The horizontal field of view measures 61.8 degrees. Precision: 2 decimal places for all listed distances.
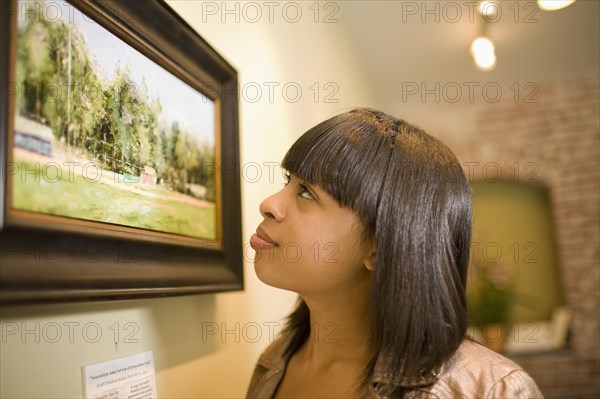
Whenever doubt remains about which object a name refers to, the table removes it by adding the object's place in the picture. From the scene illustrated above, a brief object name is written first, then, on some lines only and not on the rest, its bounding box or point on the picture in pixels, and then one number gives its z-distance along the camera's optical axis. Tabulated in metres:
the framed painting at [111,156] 0.70
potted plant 3.75
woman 0.97
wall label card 0.86
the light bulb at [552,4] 2.26
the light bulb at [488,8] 2.59
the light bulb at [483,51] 2.80
